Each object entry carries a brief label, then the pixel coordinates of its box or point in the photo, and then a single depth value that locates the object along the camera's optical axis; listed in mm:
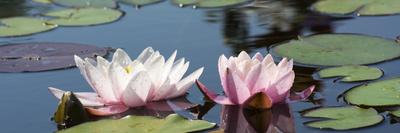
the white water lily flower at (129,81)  2053
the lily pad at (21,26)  3234
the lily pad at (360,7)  3141
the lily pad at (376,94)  2047
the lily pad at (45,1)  3926
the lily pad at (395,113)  1946
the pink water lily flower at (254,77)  2018
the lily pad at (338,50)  2504
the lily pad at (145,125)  1912
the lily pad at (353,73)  2277
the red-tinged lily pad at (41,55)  2641
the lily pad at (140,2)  3656
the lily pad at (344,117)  1894
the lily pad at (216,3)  3521
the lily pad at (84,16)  3348
